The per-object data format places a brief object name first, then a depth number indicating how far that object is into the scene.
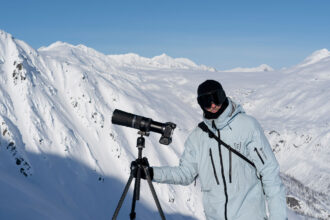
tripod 4.72
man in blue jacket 4.56
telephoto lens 4.93
